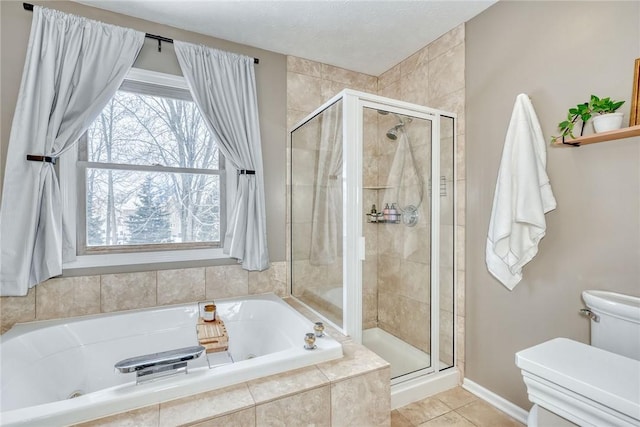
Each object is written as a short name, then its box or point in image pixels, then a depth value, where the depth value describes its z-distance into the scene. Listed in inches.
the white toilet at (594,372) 38.9
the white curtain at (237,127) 88.1
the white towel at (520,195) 63.6
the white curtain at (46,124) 67.7
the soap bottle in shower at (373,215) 76.3
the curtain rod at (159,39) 83.5
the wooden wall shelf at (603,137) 50.0
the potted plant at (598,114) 52.6
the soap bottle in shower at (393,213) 80.0
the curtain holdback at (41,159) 68.9
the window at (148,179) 80.0
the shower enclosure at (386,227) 73.8
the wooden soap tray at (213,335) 71.0
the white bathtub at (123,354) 44.6
